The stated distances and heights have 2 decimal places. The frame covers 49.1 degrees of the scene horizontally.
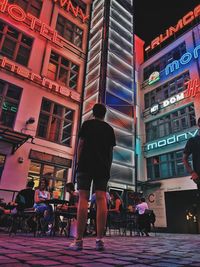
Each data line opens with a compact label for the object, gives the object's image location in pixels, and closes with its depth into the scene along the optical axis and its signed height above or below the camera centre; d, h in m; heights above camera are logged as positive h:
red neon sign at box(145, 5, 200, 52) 22.33 +19.64
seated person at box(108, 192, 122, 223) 7.36 +0.34
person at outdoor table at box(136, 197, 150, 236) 8.88 +0.19
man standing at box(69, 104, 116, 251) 2.79 +0.67
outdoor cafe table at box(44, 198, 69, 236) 5.66 +0.39
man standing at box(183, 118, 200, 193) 2.88 +0.92
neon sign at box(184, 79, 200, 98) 18.31 +10.84
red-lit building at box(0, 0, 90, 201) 11.17 +7.08
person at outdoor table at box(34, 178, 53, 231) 6.12 +0.34
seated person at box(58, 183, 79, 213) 6.54 +0.55
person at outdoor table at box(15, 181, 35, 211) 5.59 +0.45
